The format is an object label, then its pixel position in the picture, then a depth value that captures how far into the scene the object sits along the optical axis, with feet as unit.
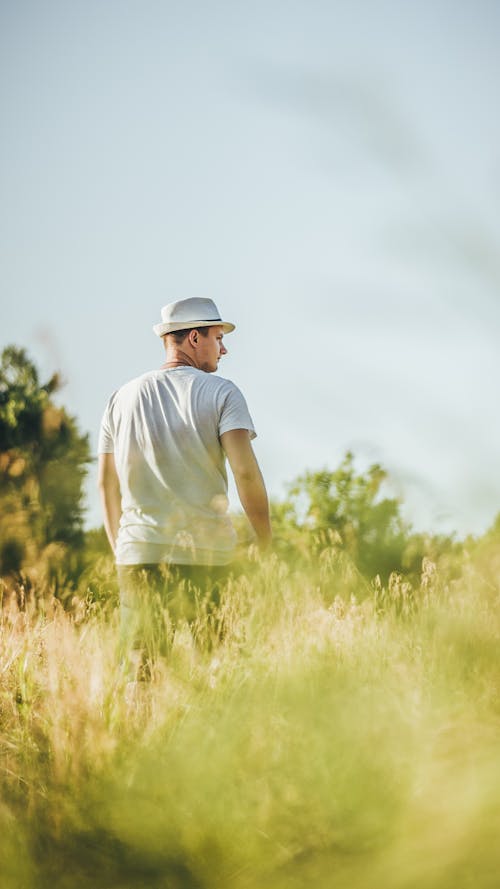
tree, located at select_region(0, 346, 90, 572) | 39.47
